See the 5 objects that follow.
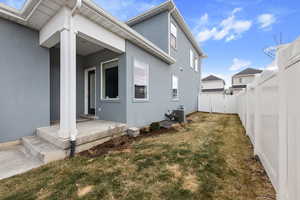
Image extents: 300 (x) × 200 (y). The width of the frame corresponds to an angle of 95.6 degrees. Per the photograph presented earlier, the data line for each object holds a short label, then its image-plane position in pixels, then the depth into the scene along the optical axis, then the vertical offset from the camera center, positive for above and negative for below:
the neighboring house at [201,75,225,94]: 32.29 +3.55
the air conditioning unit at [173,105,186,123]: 7.35 -0.93
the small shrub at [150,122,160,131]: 6.10 -1.23
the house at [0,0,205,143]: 3.38 +1.22
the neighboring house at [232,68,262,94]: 29.52 +4.72
